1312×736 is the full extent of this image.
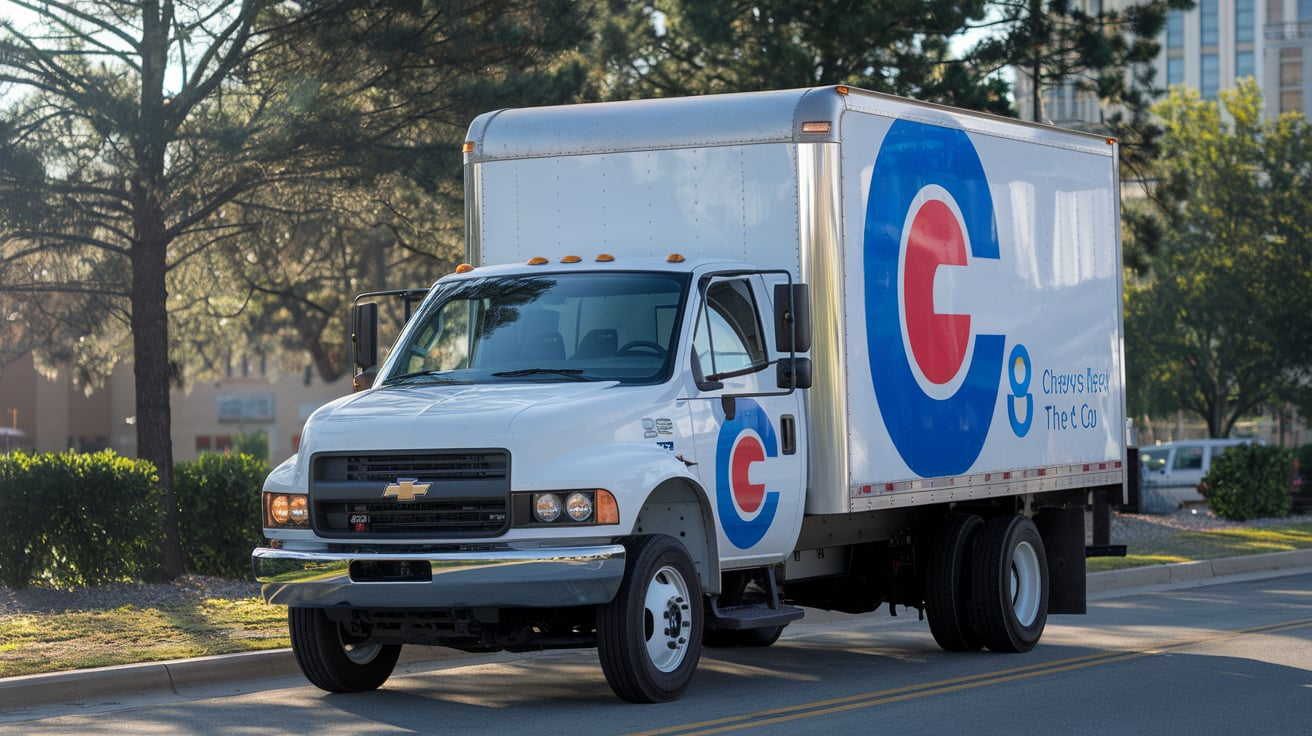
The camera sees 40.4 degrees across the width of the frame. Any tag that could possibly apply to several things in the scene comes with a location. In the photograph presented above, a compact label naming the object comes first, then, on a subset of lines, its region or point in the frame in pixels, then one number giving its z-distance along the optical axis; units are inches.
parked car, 1497.3
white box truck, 353.7
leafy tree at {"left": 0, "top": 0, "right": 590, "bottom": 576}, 664.4
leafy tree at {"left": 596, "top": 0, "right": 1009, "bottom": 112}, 900.0
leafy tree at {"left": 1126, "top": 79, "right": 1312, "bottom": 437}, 1706.4
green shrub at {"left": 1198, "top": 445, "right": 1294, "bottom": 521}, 1079.0
